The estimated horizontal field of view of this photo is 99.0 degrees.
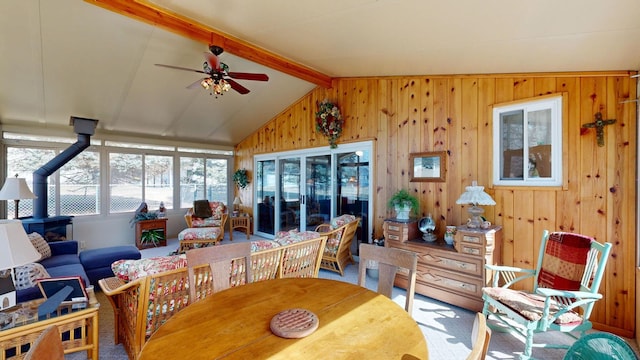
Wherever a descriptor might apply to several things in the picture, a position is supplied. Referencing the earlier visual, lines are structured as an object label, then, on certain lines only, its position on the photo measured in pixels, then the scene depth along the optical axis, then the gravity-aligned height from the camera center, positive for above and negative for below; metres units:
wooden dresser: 2.87 -0.96
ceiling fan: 3.23 +1.28
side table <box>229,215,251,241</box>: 6.87 -1.11
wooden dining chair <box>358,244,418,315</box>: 1.70 -0.56
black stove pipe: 4.73 +0.30
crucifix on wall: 2.57 +0.52
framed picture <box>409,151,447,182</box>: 3.71 +0.18
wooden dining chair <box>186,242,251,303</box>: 1.83 -0.64
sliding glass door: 4.80 -0.19
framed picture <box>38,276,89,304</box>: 2.00 -0.83
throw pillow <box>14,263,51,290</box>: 2.34 -0.85
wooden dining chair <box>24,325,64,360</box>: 0.74 -0.49
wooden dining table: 1.05 -0.67
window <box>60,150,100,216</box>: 5.47 -0.13
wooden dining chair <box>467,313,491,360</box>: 0.69 -0.44
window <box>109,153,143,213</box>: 6.00 -0.07
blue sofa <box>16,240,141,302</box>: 3.07 -1.02
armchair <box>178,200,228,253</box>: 5.29 -1.02
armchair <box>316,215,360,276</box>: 4.07 -0.97
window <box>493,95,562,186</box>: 2.91 +0.42
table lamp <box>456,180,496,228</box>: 2.96 -0.23
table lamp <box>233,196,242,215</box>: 7.45 -0.70
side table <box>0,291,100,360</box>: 1.57 -0.91
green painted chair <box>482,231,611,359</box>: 2.05 -0.91
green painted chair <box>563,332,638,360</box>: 0.97 -0.64
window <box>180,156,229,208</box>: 7.07 -0.01
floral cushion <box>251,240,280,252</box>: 2.46 -0.61
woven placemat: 1.15 -0.65
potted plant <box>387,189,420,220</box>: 3.66 -0.33
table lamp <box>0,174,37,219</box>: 3.90 -0.17
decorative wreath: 4.93 +1.06
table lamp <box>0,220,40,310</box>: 1.49 -0.40
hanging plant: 7.38 +0.02
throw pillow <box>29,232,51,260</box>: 3.33 -0.83
